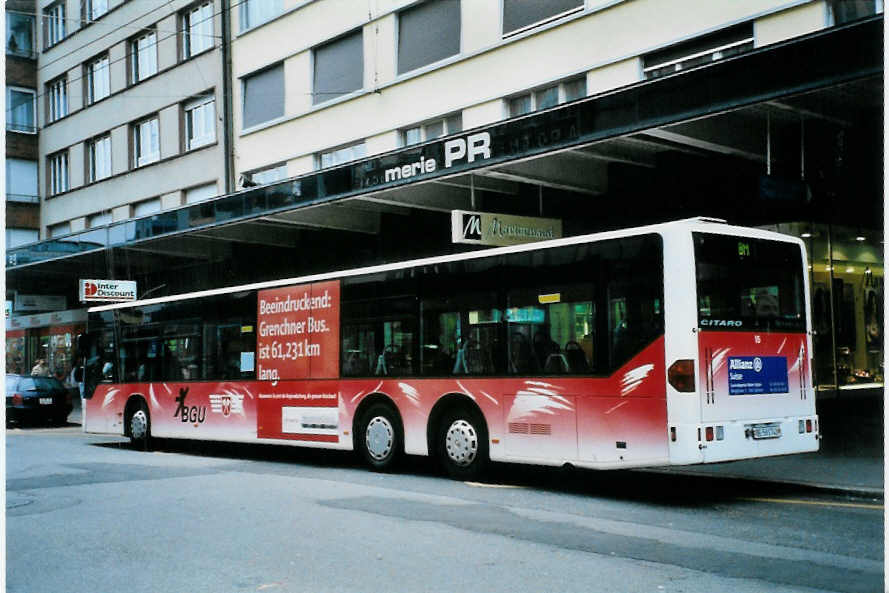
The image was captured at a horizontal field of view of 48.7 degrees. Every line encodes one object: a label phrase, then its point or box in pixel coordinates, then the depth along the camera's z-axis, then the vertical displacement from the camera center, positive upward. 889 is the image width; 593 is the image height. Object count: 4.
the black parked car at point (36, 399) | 25.14 -1.15
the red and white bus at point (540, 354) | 9.85 -0.15
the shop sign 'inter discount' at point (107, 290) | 26.36 +1.71
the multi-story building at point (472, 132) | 13.70 +3.27
